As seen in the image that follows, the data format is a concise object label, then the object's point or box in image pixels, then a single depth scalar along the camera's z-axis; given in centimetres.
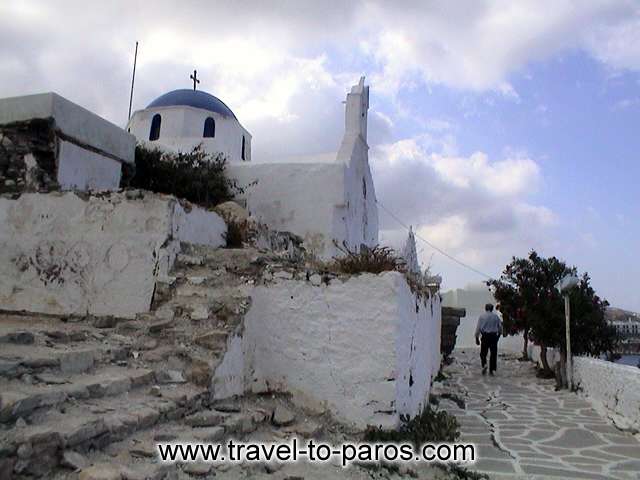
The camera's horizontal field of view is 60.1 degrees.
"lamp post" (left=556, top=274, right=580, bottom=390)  902
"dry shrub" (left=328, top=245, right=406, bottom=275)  511
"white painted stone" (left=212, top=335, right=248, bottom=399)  448
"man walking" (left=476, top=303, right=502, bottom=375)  1090
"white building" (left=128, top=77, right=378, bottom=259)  1312
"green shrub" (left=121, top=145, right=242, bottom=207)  1136
